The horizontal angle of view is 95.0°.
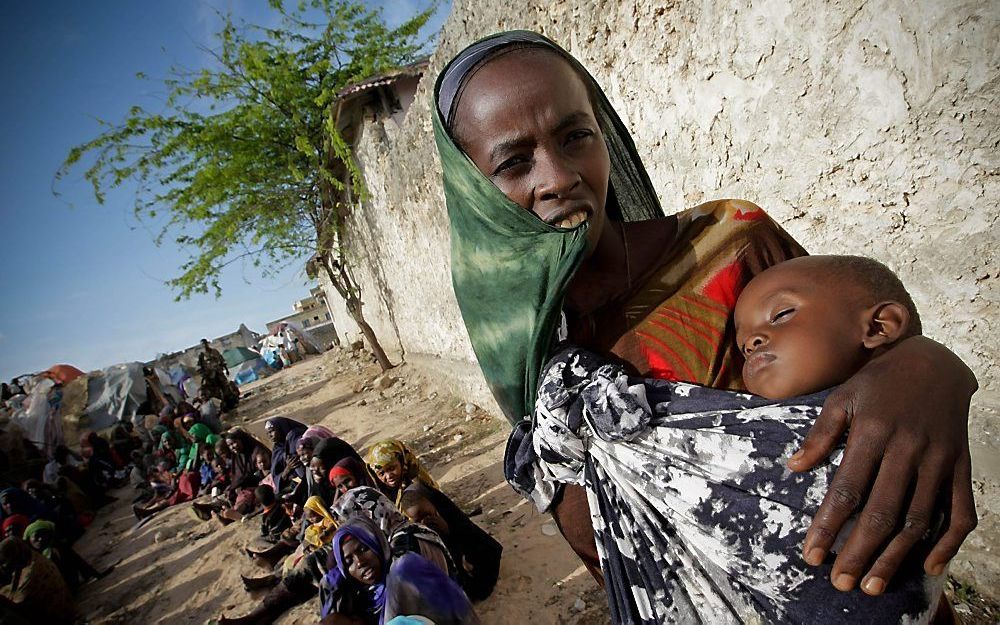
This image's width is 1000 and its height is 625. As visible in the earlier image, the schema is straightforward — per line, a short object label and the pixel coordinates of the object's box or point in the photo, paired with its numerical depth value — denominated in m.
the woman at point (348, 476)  4.11
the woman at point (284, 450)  5.70
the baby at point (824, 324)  0.75
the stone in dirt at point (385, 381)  10.46
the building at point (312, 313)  37.87
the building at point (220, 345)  28.22
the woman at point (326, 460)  4.54
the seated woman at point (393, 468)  4.09
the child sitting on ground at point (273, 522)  5.70
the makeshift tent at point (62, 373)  18.80
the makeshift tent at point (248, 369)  23.92
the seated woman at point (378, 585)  2.64
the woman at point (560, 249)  0.88
